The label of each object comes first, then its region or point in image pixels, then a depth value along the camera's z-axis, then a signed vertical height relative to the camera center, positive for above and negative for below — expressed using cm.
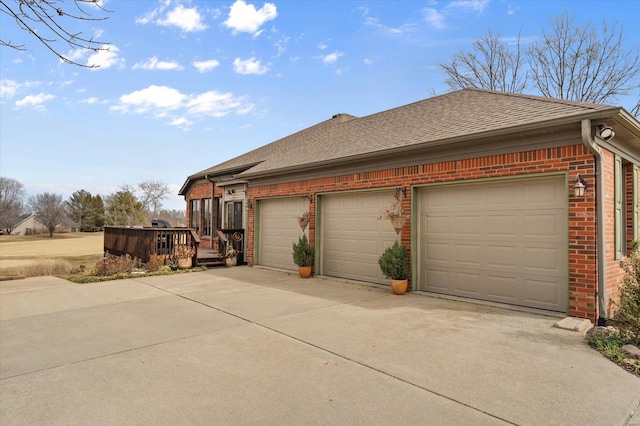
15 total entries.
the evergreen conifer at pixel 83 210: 5452 +149
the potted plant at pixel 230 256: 1258 -128
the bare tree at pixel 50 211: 4800 +132
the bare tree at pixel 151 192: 3656 +276
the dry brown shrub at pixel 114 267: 1103 -144
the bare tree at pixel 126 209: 3659 +108
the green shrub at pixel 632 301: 448 -104
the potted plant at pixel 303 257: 993 -103
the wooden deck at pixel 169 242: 1204 -78
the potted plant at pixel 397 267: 753 -99
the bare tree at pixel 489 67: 2219 +941
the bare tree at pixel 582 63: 1897 +854
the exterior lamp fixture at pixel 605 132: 525 +124
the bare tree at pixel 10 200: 5386 +339
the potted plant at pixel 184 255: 1191 -116
